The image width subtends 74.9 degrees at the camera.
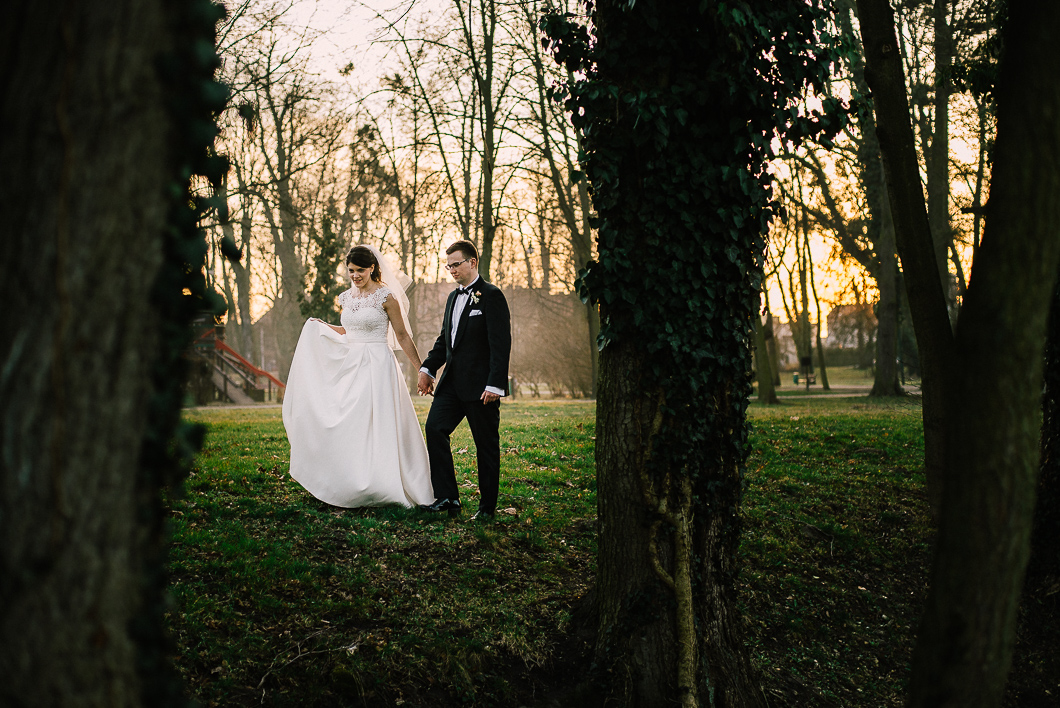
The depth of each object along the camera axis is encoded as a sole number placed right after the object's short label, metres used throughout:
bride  6.16
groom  6.04
